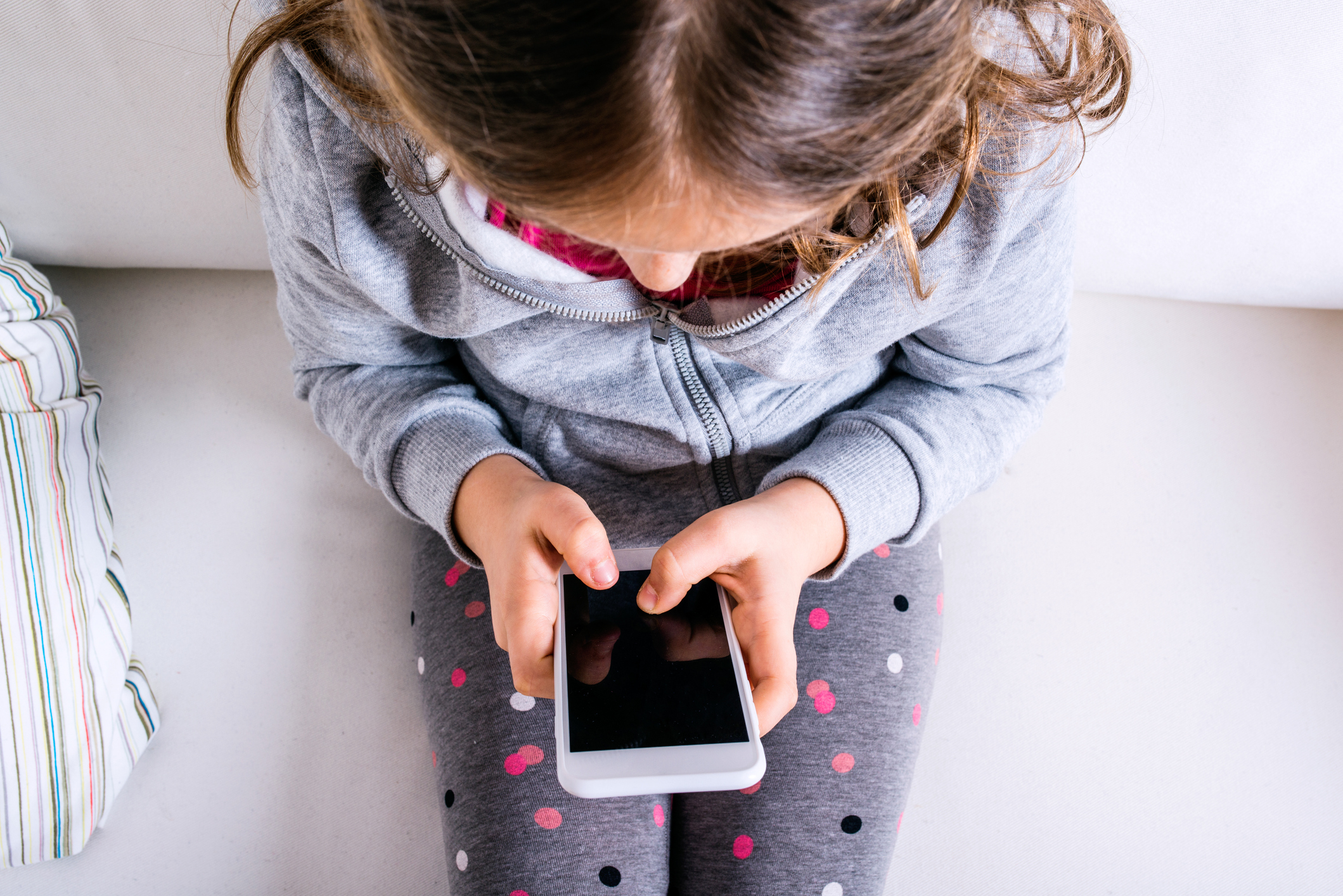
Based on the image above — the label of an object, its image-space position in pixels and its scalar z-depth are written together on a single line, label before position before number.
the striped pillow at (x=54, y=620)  0.57
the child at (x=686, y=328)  0.27
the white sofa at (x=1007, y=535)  0.61
